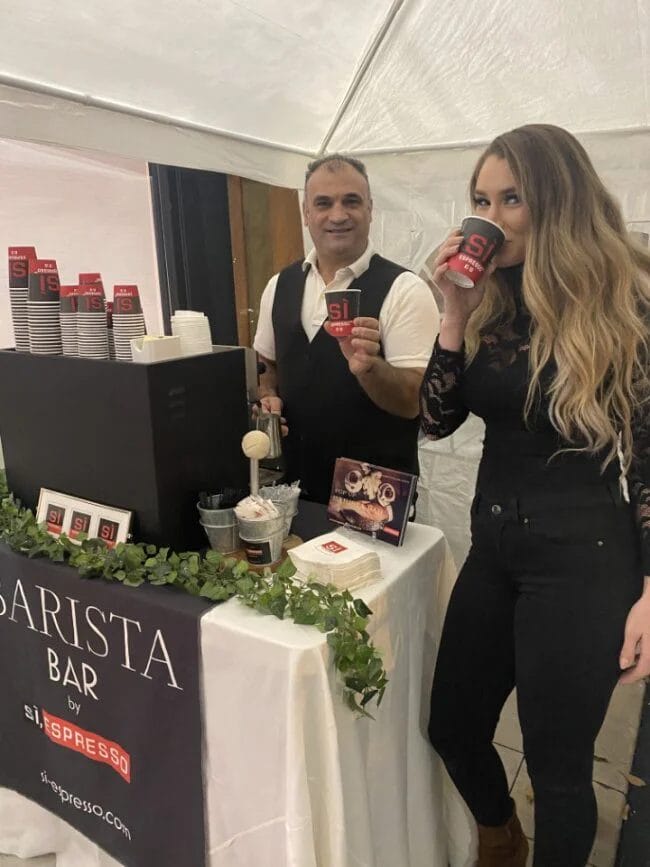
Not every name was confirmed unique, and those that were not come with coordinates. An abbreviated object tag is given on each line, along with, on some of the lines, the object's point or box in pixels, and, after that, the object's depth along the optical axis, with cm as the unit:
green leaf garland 102
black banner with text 114
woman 108
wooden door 302
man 171
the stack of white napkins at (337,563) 113
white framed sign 127
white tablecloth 101
